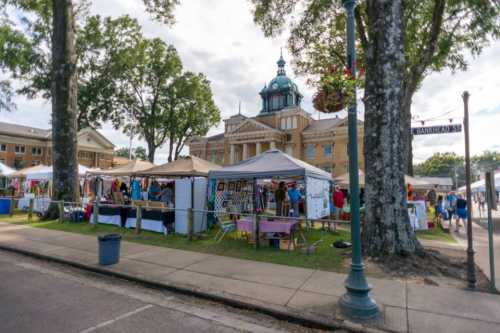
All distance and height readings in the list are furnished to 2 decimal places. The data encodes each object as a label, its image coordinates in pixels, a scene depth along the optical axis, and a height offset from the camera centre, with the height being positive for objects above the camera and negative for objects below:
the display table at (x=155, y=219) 10.48 -1.36
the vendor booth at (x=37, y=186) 15.82 -0.05
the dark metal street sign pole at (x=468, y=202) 5.13 -0.42
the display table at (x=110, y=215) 11.88 -1.34
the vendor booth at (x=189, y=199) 10.45 -0.62
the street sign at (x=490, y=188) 4.96 -0.15
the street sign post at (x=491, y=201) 4.95 -0.38
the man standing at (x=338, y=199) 12.99 -0.81
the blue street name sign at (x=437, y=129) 6.64 +1.24
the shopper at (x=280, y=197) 12.15 -0.64
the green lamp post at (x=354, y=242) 4.03 -0.90
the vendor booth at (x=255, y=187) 8.62 -0.22
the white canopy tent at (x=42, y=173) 17.58 +0.76
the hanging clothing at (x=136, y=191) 15.18 -0.38
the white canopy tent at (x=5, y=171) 22.53 +1.21
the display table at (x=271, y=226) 7.98 -1.27
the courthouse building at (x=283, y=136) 46.12 +8.19
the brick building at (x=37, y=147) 49.62 +7.16
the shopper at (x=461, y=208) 12.77 -1.29
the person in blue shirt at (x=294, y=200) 11.93 -0.76
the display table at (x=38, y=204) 15.10 -1.07
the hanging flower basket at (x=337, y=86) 4.30 +1.48
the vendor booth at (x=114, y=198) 11.77 -0.76
